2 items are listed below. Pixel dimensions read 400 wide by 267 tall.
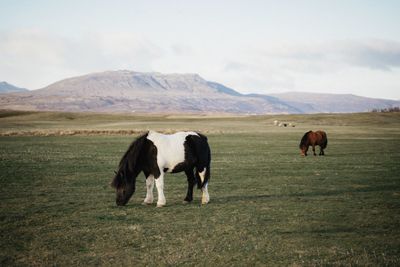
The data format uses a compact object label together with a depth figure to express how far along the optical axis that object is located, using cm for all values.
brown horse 2911
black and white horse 1238
